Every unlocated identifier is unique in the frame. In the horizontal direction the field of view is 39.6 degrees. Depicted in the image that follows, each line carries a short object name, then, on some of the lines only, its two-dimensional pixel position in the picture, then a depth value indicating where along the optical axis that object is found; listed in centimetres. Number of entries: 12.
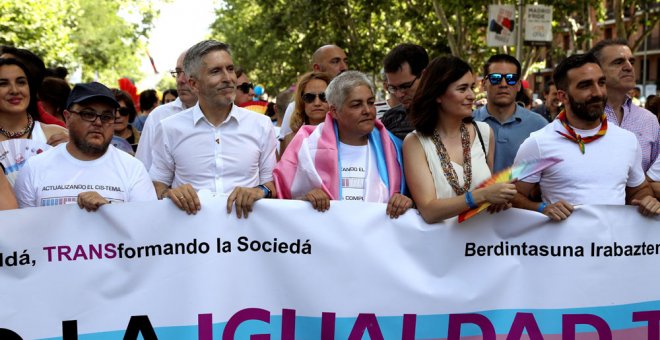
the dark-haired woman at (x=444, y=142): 447
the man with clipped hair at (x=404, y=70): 592
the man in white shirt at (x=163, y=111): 572
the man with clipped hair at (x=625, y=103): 526
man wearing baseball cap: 443
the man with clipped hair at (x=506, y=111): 565
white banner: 428
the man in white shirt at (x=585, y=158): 451
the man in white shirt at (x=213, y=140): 496
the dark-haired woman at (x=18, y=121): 497
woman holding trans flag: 467
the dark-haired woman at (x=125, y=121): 814
